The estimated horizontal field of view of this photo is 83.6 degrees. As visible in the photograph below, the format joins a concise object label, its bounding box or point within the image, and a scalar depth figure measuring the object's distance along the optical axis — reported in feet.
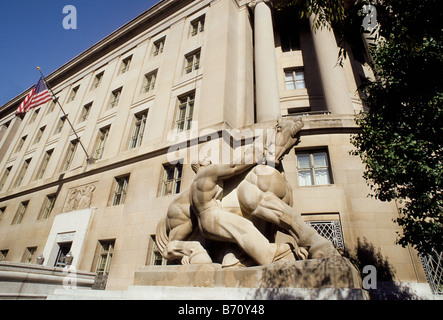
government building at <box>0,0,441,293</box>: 34.24
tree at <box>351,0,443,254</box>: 20.54
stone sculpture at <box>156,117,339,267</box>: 14.99
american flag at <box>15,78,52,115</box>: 56.59
